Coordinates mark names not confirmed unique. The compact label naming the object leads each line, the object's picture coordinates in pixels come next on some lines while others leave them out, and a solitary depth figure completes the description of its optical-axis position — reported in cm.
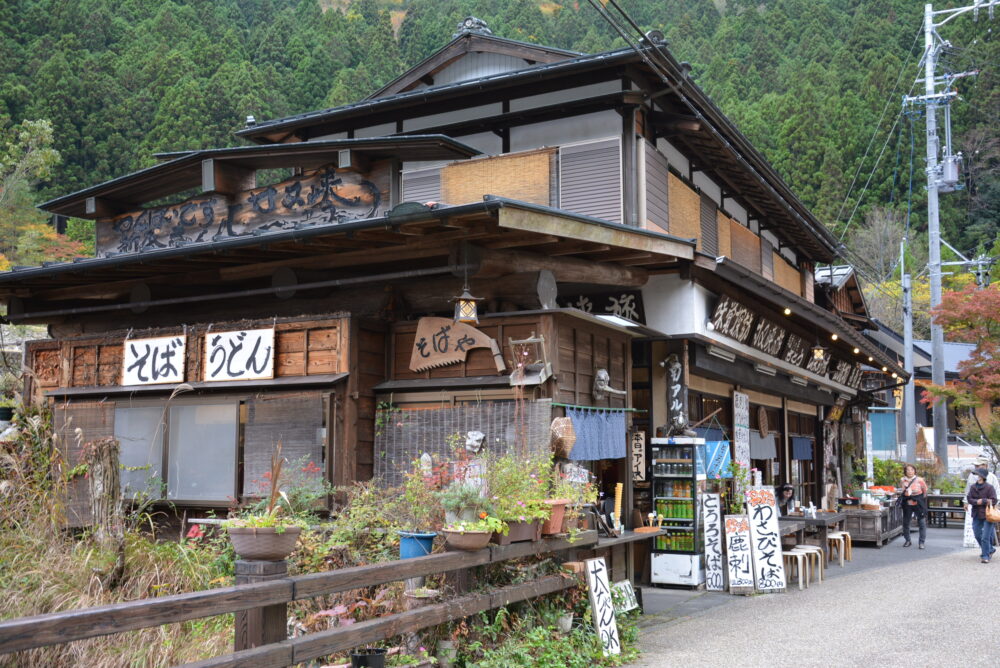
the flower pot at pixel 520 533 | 748
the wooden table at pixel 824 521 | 1489
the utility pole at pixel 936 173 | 2797
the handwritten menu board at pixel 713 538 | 1222
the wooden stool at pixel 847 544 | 1610
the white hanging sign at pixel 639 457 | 1279
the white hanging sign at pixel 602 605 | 824
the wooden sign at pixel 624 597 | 927
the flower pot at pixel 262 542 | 555
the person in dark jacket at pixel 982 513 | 1541
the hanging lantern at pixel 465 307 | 915
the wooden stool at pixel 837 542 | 1574
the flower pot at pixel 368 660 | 617
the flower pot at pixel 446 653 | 681
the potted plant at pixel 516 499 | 754
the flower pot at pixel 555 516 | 808
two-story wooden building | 995
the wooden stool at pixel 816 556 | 1330
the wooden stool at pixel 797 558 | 1269
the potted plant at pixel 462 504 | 725
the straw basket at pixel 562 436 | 916
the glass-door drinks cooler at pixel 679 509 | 1220
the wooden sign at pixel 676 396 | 1243
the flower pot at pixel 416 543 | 720
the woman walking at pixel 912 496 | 1889
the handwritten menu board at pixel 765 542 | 1206
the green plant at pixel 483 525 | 709
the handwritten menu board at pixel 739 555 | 1204
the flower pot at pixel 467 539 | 704
